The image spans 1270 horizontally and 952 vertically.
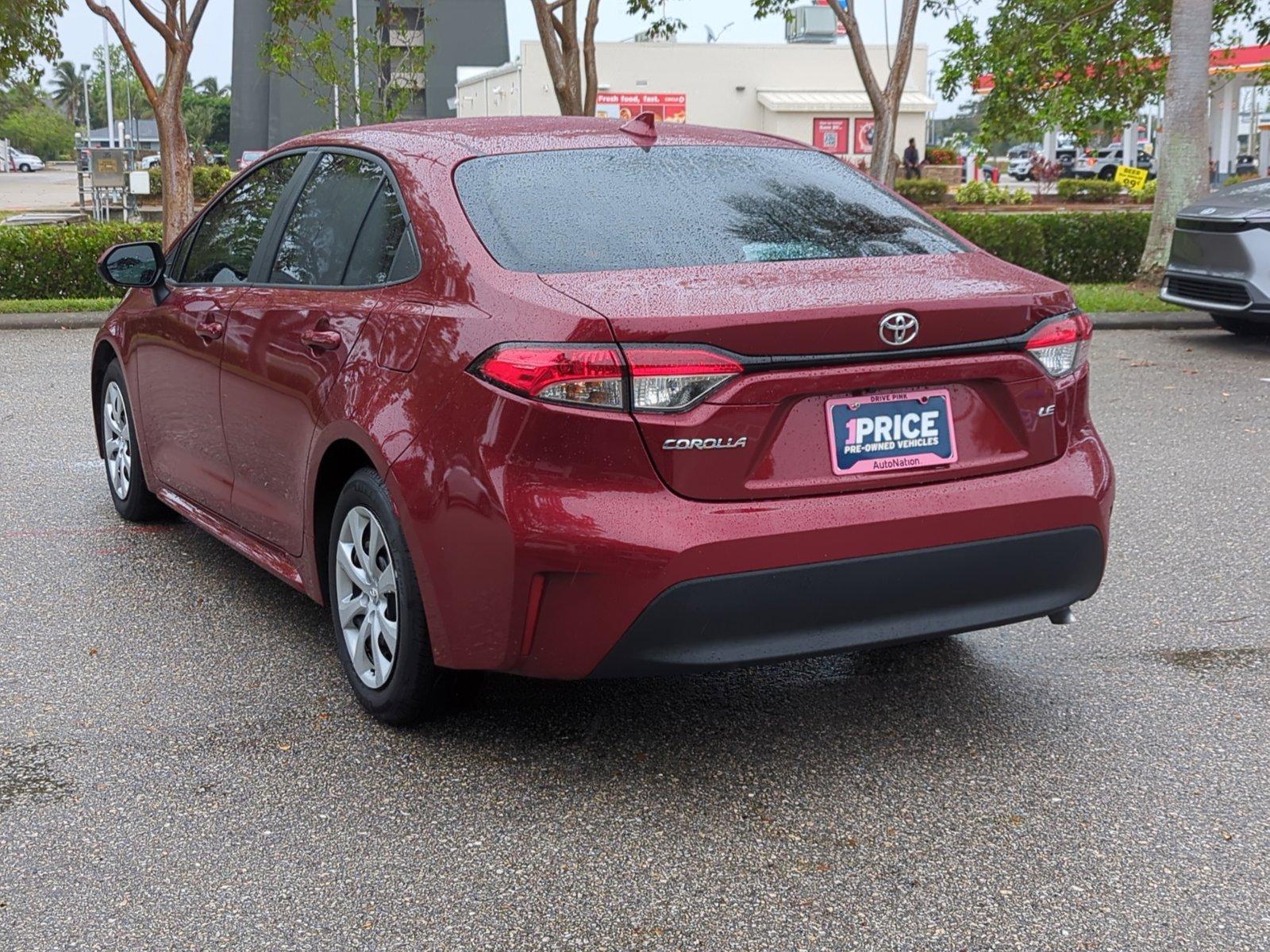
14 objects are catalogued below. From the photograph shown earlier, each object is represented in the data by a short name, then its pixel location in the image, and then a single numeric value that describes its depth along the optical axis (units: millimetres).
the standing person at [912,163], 43875
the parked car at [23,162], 104812
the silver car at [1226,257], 11203
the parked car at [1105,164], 54938
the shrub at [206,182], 39938
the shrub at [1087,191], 38156
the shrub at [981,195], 33562
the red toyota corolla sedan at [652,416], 3436
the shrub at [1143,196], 33688
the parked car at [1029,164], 59969
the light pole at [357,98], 26609
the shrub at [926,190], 36219
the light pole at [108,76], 57000
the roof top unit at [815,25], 58188
